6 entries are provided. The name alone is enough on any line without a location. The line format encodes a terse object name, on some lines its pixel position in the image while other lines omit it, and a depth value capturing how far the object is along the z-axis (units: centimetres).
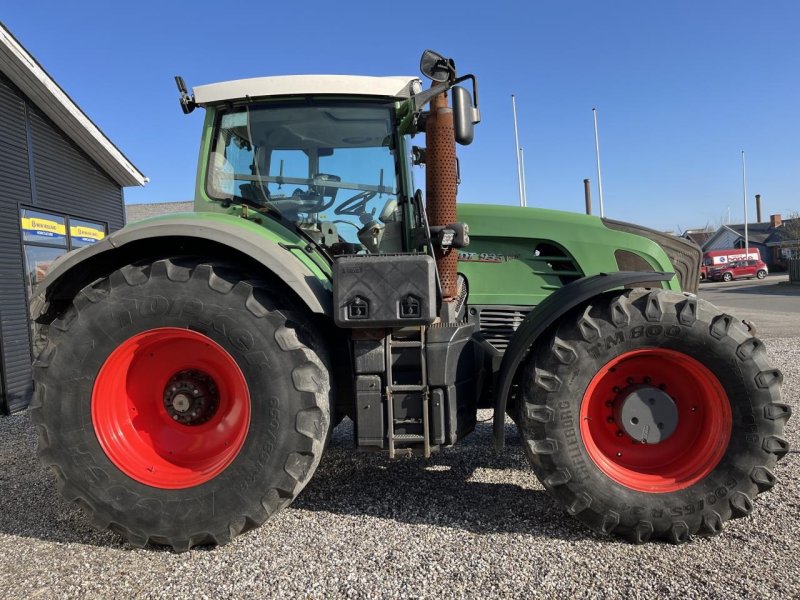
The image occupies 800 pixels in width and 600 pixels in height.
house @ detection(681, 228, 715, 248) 5868
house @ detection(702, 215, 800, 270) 3833
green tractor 251
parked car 3581
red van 3609
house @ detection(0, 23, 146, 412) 639
